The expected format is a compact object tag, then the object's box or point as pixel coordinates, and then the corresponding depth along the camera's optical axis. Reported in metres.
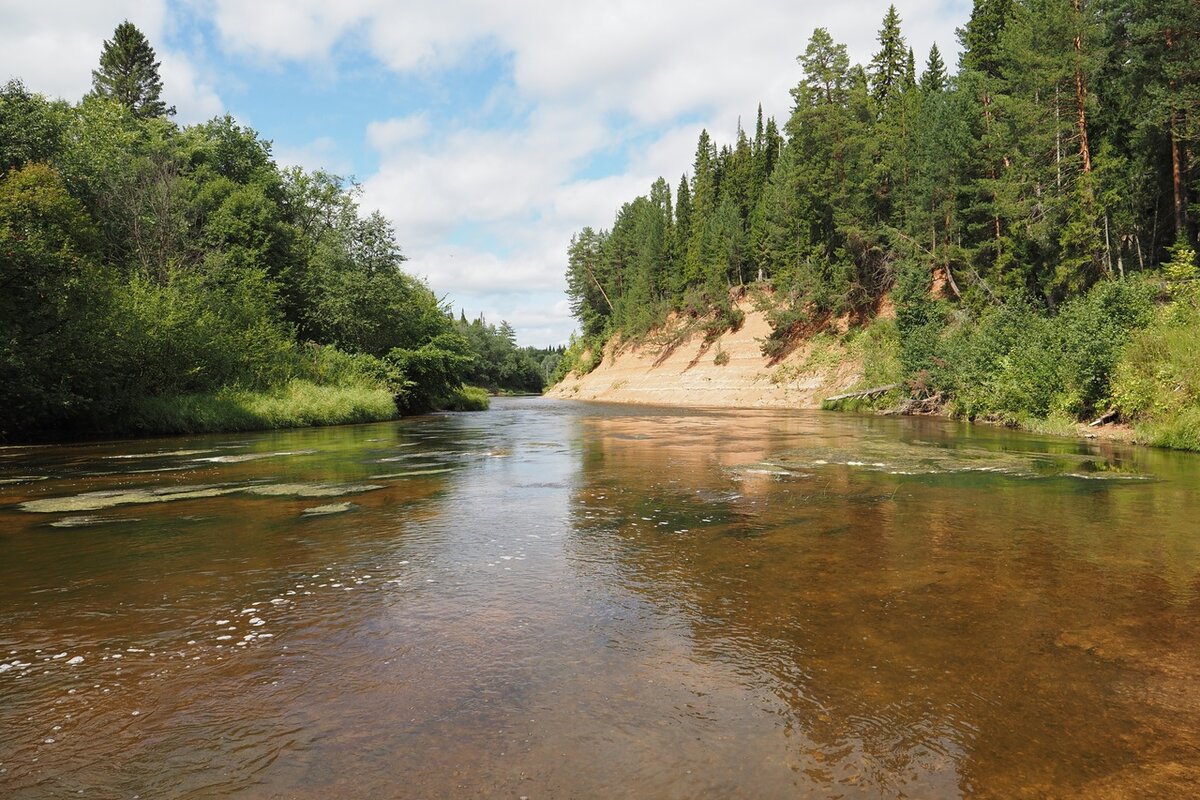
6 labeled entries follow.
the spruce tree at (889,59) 59.09
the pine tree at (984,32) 48.34
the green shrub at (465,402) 47.59
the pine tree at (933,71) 55.72
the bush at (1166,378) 15.43
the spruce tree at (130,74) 53.78
